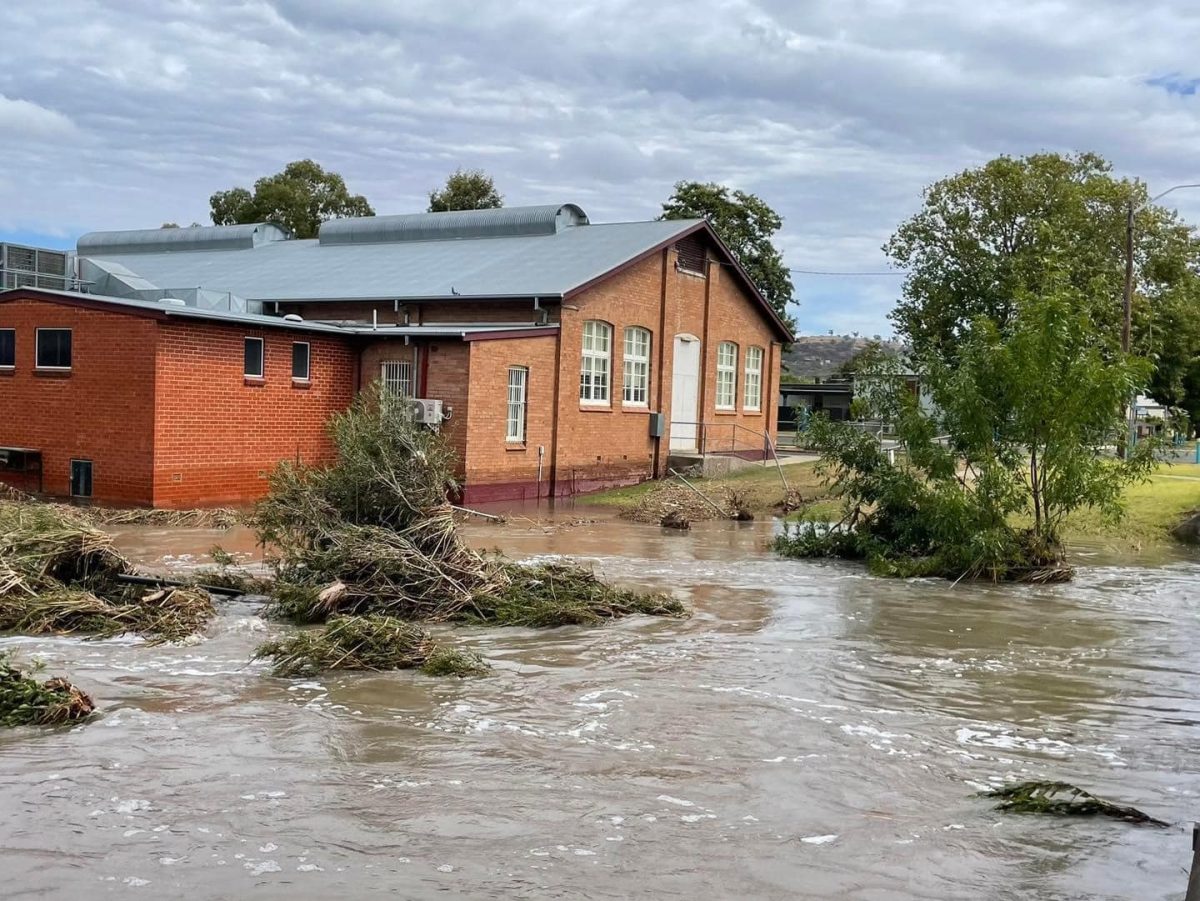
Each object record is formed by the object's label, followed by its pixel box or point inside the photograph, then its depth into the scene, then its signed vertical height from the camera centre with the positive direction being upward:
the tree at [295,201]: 60.66 +11.60
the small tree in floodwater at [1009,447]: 16.36 +0.02
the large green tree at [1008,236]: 42.19 +7.69
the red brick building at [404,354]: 21.61 +1.61
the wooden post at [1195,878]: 4.11 -1.47
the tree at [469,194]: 56.34 +11.10
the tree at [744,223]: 50.59 +9.09
